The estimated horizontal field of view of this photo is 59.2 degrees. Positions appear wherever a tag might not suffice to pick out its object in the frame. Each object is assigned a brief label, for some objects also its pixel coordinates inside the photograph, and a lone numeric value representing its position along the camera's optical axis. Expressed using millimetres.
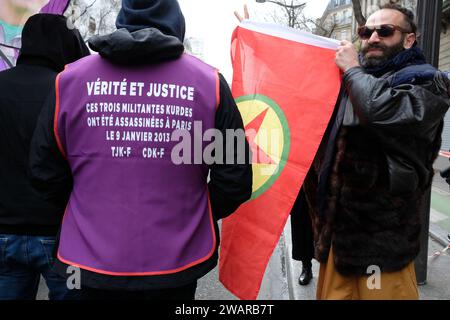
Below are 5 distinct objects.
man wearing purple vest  1662
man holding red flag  1961
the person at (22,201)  2090
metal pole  3571
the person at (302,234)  3529
